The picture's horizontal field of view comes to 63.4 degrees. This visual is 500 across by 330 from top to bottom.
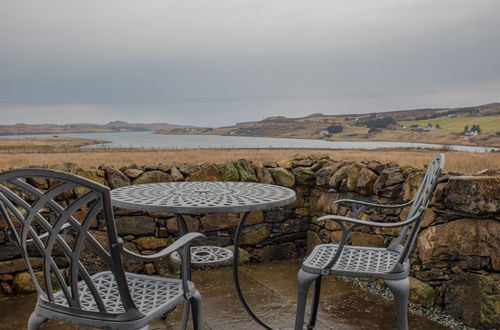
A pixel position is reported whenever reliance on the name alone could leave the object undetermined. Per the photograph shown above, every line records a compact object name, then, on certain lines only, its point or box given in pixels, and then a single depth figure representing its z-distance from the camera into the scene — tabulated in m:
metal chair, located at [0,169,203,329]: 1.33
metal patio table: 2.08
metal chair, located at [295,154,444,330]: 2.03
